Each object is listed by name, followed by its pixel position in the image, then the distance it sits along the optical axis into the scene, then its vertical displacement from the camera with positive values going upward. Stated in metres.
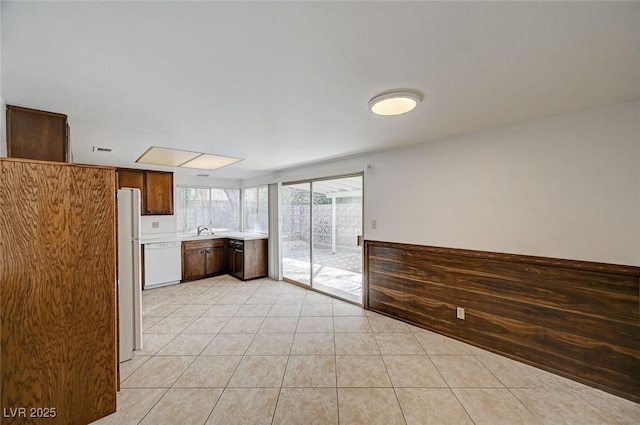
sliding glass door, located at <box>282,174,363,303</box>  4.04 -0.45
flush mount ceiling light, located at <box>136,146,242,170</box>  3.31 +0.82
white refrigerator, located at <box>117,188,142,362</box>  2.27 -0.63
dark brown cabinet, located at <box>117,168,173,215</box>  4.54 +0.49
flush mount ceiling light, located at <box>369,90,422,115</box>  1.67 +0.80
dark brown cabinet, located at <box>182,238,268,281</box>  4.88 -1.01
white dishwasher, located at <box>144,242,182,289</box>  4.36 -1.00
